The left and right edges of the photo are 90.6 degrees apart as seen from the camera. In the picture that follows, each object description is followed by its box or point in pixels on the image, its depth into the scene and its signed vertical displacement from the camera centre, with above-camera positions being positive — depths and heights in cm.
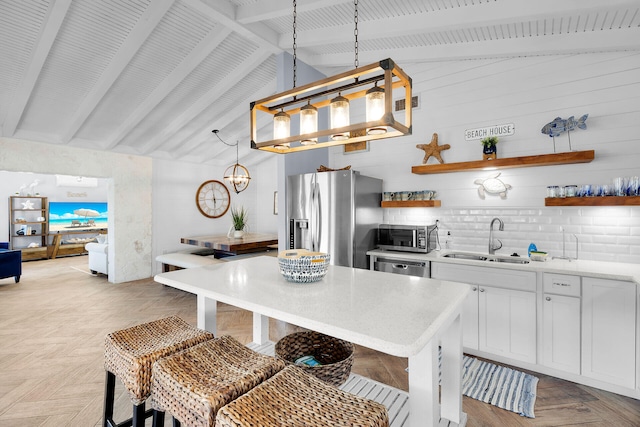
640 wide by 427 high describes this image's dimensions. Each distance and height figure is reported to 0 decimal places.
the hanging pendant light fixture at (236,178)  634 +75
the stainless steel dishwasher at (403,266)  323 -56
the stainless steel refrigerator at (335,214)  360 +1
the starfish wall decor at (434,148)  372 +79
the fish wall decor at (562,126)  292 +84
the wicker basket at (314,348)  209 -89
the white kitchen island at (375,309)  121 -42
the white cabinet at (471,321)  291 -99
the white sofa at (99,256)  626 -85
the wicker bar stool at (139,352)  143 -65
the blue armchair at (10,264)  571 -90
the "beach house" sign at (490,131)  335 +91
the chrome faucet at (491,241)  329 -28
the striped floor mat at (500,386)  227 -135
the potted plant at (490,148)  331 +70
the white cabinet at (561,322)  248 -86
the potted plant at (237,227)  628 -25
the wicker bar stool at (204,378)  115 -64
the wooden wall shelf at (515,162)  281 +52
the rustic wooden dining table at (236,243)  531 -49
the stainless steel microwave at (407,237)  345 -26
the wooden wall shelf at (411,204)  368 +13
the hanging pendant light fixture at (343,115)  151 +55
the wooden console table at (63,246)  883 -89
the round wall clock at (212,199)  756 +40
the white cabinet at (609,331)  229 -87
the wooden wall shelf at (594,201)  256 +11
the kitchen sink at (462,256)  337 -44
